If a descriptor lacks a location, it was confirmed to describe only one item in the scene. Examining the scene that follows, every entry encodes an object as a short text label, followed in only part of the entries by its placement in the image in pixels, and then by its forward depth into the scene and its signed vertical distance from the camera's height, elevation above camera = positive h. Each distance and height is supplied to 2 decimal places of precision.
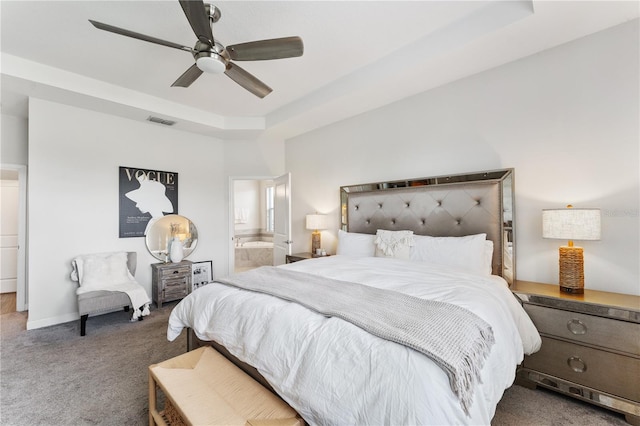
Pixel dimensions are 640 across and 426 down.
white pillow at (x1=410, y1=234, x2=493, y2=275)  2.39 -0.35
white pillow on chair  3.30 -0.69
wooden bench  1.16 -0.86
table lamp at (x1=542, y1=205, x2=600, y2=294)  1.95 -0.14
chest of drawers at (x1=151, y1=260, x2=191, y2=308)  3.86 -0.97
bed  0.98 -0.52
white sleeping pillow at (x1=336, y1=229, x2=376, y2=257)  3.18 -0.36
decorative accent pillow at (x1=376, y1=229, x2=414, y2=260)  2.78 -0.31
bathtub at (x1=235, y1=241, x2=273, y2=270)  7.19 -1.10
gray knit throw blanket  1.01 -0.49
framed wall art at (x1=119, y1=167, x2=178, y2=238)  3.88 +0.25
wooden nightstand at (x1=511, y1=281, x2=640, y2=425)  1.67 -0.88
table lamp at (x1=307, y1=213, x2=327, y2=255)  4.05 -0.16
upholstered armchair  3.04 -0.86
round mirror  4.15 -0.34
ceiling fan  1.75 +1.19
